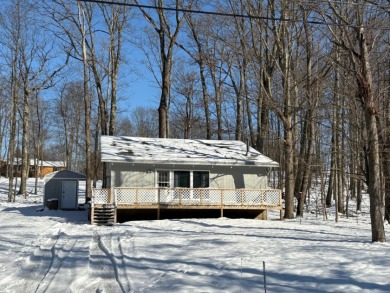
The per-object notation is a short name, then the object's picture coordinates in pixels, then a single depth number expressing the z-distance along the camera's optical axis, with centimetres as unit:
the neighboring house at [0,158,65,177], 6725
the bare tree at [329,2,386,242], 1262
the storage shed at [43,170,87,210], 2600
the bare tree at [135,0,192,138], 2966
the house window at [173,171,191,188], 2195
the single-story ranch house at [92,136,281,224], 2023
